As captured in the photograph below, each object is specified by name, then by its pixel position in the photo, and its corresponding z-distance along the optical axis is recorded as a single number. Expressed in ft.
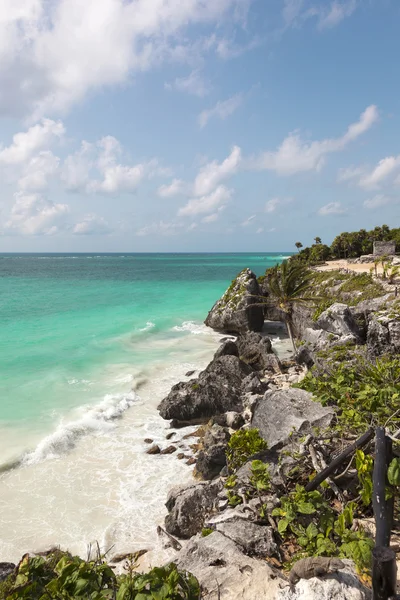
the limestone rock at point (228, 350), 79.66
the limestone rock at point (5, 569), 23.29
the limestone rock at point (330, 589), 13.70
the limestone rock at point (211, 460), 38.27
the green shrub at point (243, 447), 33.17
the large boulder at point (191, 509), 29.53
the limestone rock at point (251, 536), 19.56
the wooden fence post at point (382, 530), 10.98
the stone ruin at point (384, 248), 170.95
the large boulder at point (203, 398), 53.93
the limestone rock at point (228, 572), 15.65
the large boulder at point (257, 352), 72.43
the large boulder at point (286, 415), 30.60
